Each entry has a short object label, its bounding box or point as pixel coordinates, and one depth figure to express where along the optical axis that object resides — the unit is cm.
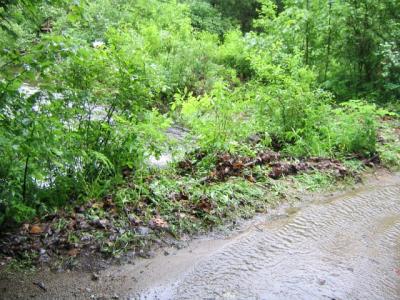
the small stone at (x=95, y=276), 424
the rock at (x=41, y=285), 404
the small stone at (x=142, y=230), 491
